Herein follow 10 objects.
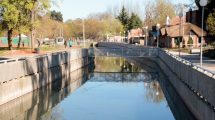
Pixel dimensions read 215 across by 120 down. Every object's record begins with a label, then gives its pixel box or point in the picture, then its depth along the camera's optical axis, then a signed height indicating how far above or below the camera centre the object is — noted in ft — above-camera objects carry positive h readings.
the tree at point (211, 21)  144.18 +7.95
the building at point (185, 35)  203.90 +3.42
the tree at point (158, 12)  340.35 +29.23
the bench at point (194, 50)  159.49 -4.58
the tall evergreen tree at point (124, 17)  414.66 +29.19
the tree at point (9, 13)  152.09 +13.06
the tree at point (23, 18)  157.22 +11.51
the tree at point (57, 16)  485.85 +37.06
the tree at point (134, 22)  378.97 +20.97
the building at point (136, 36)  315.99 +4.92
